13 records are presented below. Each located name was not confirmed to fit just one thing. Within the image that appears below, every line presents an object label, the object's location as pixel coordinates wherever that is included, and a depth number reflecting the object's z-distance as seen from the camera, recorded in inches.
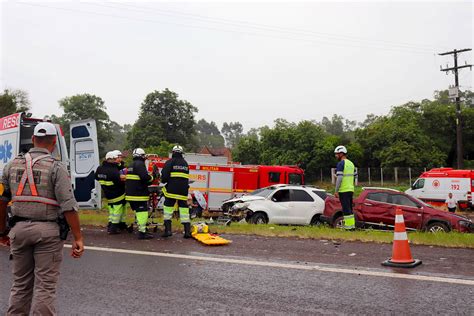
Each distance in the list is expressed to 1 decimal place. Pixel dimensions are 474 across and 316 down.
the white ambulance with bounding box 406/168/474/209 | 885.2
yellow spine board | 310.2
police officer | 136.0
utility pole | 1381.6
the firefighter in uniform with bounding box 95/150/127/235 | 374.3
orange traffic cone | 241.0
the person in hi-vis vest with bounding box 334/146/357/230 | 401.4
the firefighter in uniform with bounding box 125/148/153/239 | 347.6
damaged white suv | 548.4
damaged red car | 455.5
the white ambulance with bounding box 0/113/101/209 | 399.9
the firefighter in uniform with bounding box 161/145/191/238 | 349.1
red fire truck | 749.7
